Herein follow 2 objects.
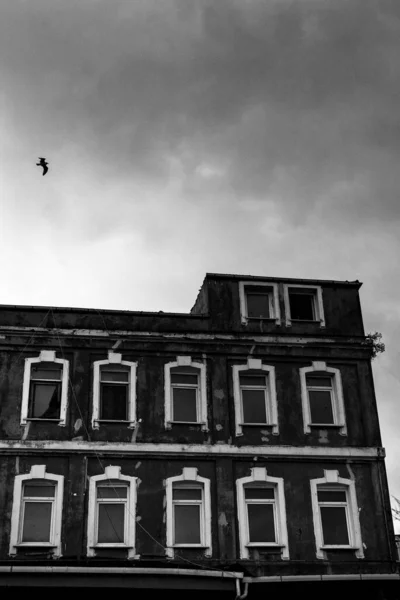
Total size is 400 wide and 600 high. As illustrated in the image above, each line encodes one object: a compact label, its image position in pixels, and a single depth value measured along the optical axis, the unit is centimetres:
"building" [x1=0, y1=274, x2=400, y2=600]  2675
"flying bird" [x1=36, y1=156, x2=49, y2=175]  2536
